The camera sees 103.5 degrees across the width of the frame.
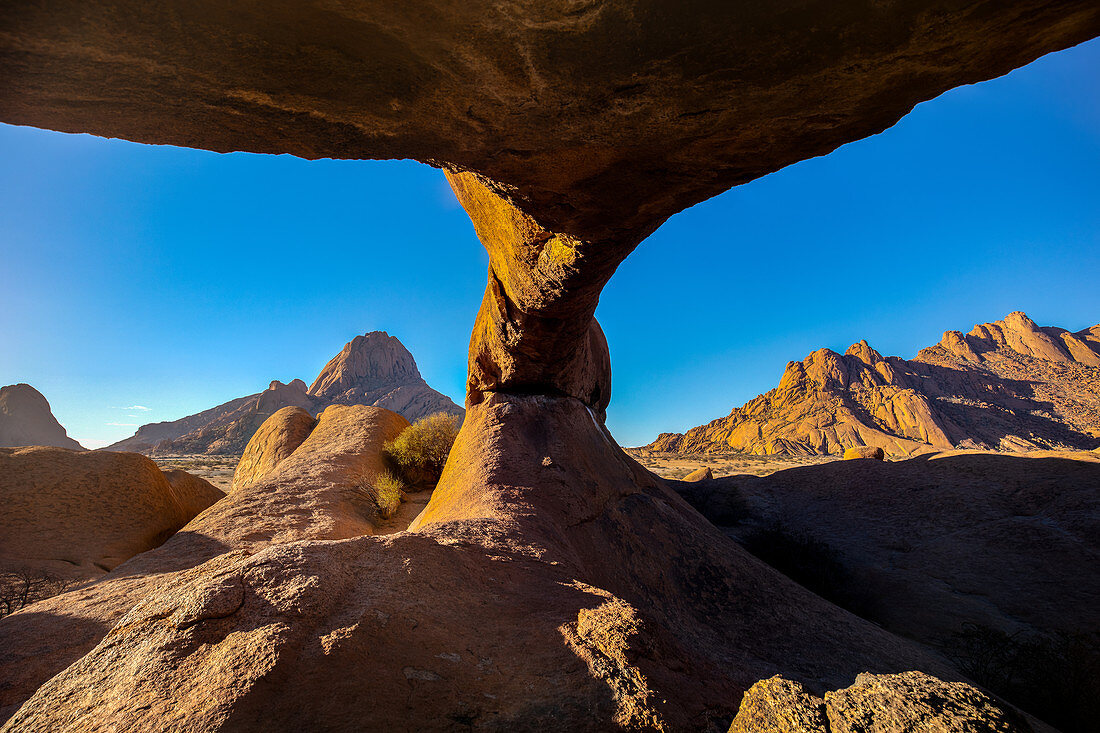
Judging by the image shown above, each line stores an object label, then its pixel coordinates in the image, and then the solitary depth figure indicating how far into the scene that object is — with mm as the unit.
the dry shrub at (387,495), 10078
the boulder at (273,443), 13742
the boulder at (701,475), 14414
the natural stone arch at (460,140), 1857
